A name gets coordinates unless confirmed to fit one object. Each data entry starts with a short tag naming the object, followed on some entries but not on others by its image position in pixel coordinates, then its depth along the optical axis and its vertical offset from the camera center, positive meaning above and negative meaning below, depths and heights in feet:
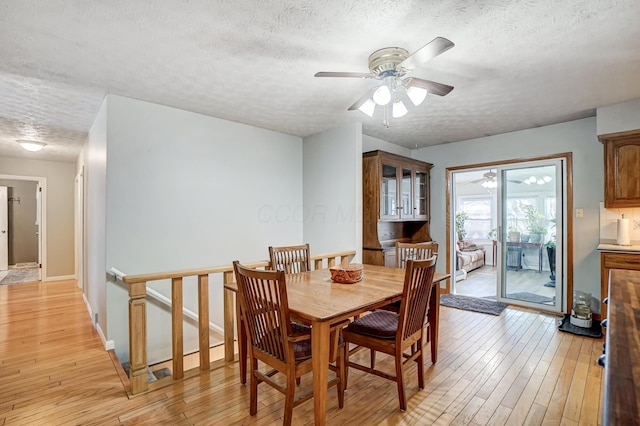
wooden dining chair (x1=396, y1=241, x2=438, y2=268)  10.14 -1.30
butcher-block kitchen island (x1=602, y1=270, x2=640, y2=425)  1.95 -1.26
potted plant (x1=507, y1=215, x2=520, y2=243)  14.92 -0.90
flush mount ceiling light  14.76 +3.30
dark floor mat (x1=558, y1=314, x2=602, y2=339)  10.70 -4.17
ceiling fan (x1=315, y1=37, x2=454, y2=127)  6.63 +2.97
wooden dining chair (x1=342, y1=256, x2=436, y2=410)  6.47 -2.54
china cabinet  13.69 +0.62
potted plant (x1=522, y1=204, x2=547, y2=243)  14.25 -0.51
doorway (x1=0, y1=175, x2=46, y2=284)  24.22 -0.99
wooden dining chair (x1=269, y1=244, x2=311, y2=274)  9.55 -1.43
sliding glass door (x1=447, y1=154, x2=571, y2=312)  13.48 -0.94
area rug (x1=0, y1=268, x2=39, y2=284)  19.65 -4.10
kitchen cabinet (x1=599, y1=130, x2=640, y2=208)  10.82 +1.48
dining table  5.61 -1.78
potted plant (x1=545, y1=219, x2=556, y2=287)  13.85 -1.89
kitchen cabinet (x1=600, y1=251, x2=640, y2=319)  10.30 -1.71
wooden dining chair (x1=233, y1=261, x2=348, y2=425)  5.66 -2.32
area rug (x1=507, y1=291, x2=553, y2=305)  13.94 -3.92
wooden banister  7.09 -2.65
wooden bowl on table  7.87 -1.55
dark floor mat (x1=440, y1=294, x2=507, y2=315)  13.62 -4.21
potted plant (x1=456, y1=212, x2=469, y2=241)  24.84 -0.89
